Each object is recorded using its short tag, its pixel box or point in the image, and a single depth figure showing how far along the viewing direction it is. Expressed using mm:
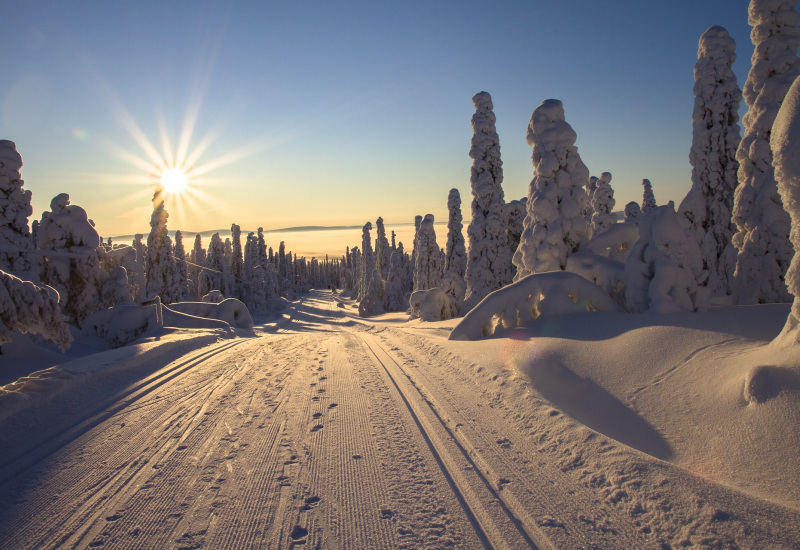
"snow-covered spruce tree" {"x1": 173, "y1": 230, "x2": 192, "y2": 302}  37250
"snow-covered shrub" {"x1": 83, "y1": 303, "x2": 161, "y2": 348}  14897
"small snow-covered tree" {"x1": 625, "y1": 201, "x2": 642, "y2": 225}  33125
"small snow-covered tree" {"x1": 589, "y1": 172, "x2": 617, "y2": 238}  31391
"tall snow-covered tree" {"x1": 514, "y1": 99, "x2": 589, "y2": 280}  13945
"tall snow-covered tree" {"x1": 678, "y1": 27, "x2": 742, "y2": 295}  15672
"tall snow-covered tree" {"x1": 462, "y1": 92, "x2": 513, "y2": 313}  23391
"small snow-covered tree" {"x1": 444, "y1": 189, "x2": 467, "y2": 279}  30680
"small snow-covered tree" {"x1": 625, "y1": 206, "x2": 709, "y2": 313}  8680
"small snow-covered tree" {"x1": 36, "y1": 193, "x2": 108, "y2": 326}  18031
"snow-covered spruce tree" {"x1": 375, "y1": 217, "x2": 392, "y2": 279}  62072
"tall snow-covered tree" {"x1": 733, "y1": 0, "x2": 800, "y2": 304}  11344
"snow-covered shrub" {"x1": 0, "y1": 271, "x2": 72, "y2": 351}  6172
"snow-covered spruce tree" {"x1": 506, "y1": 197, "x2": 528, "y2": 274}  28062
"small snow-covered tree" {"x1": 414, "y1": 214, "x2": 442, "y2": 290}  40031
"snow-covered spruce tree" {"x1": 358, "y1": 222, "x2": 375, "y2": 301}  70500
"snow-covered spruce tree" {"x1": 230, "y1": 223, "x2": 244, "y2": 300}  56938
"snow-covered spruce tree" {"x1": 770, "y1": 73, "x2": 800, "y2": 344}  4410
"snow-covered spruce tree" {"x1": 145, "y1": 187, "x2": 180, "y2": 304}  35750
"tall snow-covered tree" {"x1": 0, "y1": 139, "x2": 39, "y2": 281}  14117
